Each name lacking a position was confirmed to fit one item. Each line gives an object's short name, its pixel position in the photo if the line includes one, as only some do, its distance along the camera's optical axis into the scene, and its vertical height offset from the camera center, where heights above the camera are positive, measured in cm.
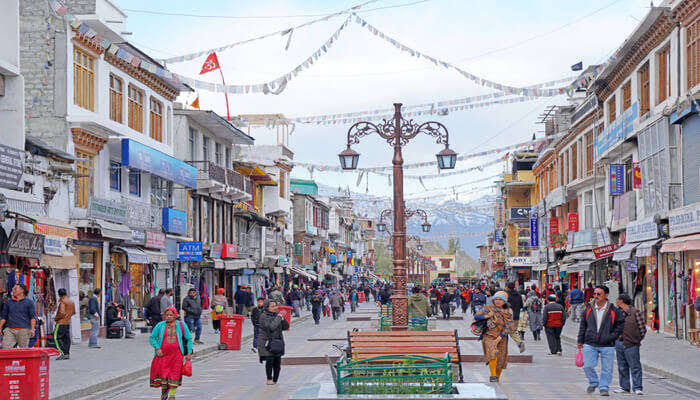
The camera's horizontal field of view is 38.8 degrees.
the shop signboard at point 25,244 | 2221 +45
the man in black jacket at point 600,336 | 1481 -119
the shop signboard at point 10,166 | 2180 +219
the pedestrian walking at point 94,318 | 2548 -141
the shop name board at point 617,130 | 3362 +457
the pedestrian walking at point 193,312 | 2673 -135
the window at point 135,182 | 3488 +286
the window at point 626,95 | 3566 +585
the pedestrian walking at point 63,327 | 2206 -141
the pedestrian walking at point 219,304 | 3002 -132
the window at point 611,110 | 3933 +580
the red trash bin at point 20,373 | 1227 -134
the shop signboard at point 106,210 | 2946 +162
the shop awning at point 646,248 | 2938 +23
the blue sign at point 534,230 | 6372 +173
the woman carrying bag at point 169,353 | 1355 -125
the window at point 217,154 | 4834 +525
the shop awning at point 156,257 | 3475 +18
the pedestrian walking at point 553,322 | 2320 -153
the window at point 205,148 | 4625 +531
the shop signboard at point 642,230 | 2994 +80
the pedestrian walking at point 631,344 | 1511 -134
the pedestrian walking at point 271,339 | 1653 -131
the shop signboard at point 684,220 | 2523 +91
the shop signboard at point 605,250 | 3800 +23
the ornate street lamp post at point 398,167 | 2142 +200
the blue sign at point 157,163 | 3189 +348
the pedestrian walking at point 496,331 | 1569 -117
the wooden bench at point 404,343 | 1449 -125
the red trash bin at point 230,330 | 2630 -183
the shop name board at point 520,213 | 7126 +319
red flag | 3758 +754
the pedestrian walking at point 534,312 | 2856 -161
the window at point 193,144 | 4447 +526
